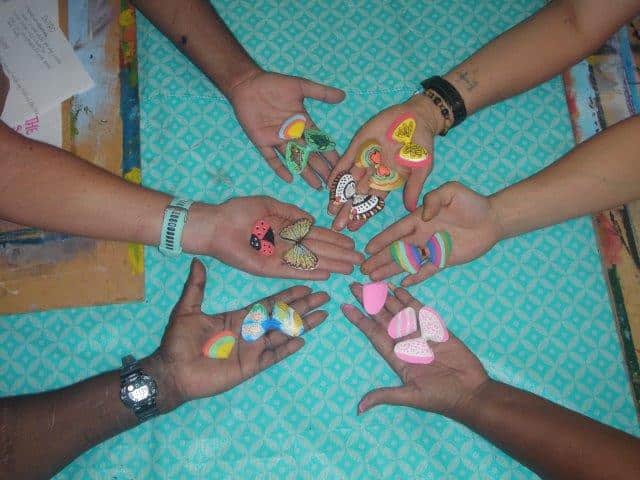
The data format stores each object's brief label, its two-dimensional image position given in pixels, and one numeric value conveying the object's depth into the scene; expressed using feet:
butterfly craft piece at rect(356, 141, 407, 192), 3.92
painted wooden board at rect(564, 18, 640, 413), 4.02
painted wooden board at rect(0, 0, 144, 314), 3.96
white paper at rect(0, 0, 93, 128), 4.31
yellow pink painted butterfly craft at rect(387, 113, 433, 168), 3.88
